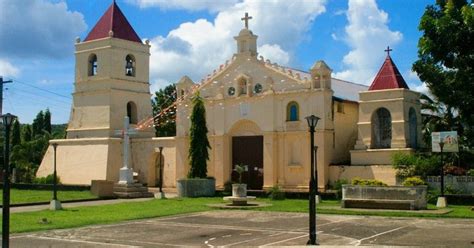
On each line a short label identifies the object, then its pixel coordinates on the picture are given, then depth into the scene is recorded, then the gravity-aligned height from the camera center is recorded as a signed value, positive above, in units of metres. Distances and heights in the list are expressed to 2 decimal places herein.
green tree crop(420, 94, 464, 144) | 39.62 +3.41
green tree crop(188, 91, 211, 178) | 37.75 +1.62
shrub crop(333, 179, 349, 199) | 32.78 -1.02
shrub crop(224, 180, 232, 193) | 38.61 -1.19
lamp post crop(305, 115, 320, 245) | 15.99 -1.26
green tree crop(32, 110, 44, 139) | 77.88 +6.13
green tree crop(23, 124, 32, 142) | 68.08 +4.24
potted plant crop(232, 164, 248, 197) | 30.30 -1.10
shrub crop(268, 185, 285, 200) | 33.72 -1.46
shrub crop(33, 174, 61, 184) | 44.59 -0.83
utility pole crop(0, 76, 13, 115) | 43.10 +6.06
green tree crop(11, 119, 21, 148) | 61.77 +3.60
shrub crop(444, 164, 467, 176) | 31.86 -0.13
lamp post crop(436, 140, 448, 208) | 27.97 -1.57
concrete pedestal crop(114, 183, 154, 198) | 37.03 -1.40
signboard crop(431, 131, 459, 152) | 31.27 +1.42
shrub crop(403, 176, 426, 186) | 28.22 -0.68
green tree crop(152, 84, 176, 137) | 61.13 +6.80
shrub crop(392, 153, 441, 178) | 31.95 +0.20
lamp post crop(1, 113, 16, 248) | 13.91 -0.42
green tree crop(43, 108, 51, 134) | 78.75 +6.41
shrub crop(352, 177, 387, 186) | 27.84 -0.68
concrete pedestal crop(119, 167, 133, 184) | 37.94 -0.40
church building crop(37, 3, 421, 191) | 36.22 +3.31
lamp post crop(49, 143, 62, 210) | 27.95 -1.66
